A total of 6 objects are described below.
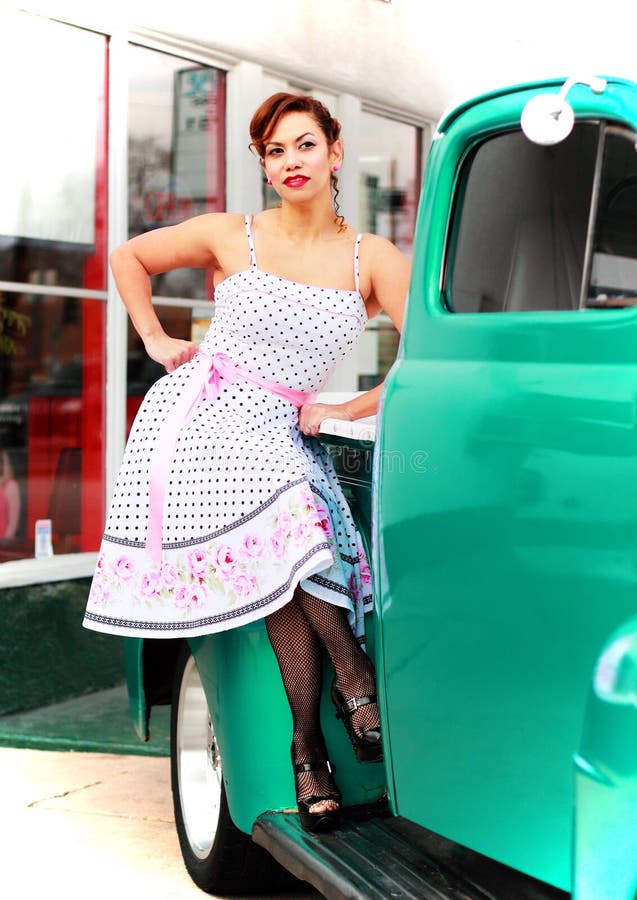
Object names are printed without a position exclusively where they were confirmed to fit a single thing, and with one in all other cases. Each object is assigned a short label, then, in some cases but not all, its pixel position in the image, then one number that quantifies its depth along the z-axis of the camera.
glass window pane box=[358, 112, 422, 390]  8.61
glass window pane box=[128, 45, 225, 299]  7.13
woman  3.42
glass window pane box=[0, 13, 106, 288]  6.63
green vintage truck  2.46
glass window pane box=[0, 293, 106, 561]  6.73
